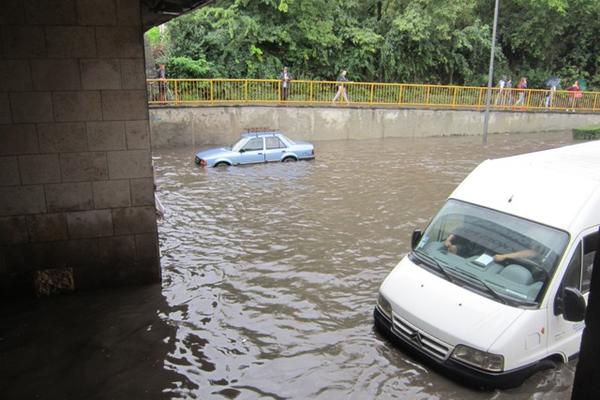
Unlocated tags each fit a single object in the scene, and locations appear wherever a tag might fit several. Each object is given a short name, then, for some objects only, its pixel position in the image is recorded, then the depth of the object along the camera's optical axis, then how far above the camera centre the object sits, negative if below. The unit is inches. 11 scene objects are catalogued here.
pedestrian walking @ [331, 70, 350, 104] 924.8 -14.4
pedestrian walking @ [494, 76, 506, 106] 1022.6 -27.6
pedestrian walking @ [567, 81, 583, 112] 1074.7 -23.0
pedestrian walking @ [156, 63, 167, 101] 794.2 -5.1
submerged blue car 634.8 -87.1
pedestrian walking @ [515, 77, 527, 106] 1035.3 -26.0
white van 188.2 -80.3
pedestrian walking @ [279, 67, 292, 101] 888.3 -1.0
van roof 205.2 -46.6
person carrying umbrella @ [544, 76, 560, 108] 1268.5 +6.3
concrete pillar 255.6 -29.0
